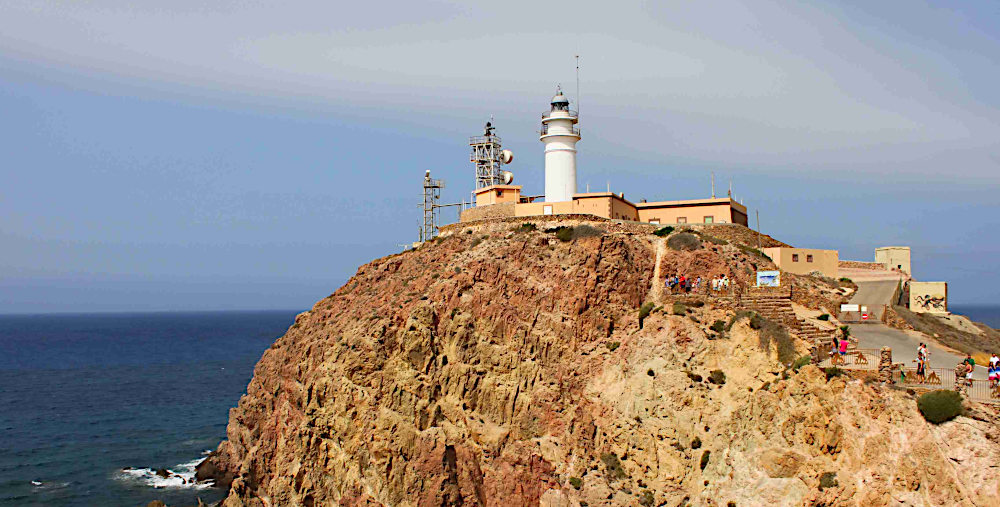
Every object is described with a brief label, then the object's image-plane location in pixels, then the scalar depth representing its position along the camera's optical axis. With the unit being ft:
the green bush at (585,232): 128.06
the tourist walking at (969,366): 78.48
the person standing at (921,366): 81.92
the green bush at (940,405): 74.84
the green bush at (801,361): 90.07
